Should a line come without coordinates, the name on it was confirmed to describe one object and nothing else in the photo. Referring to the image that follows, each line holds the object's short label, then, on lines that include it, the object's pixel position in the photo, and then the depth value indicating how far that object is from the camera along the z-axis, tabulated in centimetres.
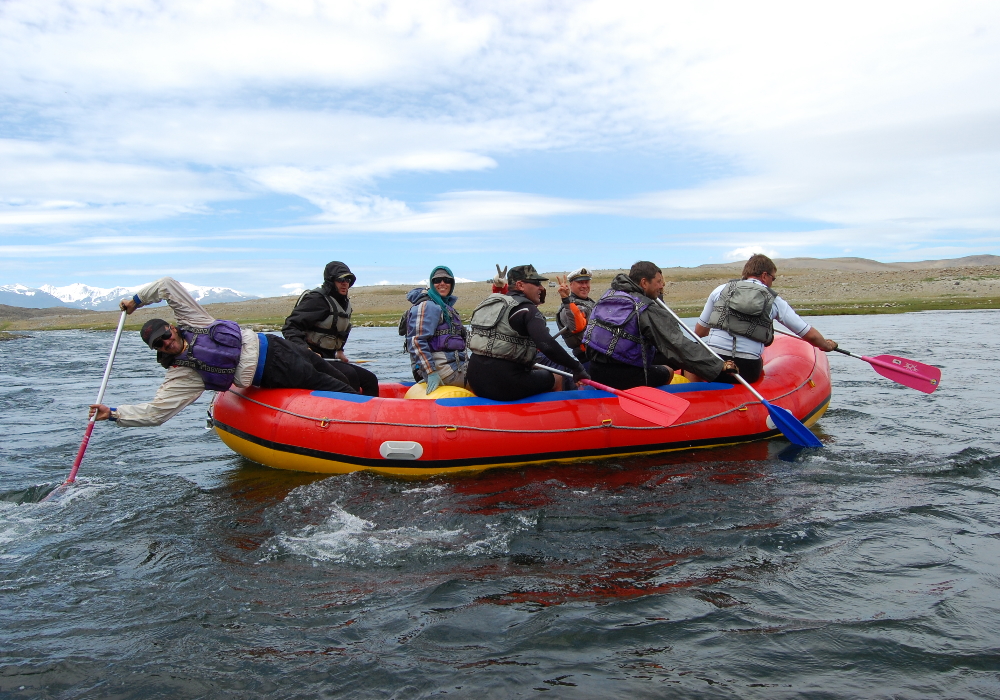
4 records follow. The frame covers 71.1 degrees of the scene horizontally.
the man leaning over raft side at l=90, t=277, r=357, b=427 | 611
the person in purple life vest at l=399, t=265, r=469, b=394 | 732
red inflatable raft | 655
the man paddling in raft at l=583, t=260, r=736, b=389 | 700
